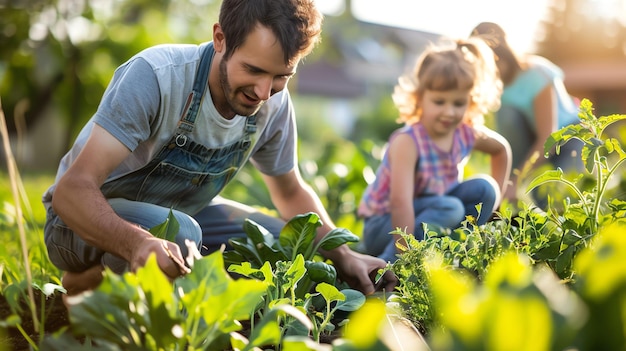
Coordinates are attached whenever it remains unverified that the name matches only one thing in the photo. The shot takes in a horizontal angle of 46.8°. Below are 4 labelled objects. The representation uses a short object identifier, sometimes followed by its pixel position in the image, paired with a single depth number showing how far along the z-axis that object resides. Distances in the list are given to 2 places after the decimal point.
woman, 4.21
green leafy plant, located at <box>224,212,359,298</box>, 2.27
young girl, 3.38
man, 2.06
